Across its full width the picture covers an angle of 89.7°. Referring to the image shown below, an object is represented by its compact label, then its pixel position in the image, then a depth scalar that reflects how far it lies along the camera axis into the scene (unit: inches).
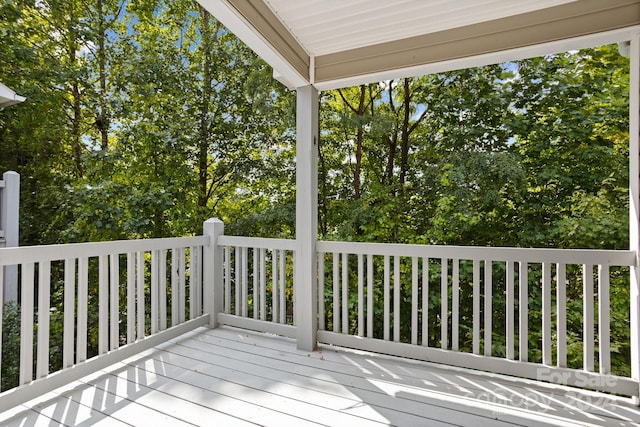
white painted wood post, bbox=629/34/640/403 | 77.8
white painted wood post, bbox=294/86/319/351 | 108.7
